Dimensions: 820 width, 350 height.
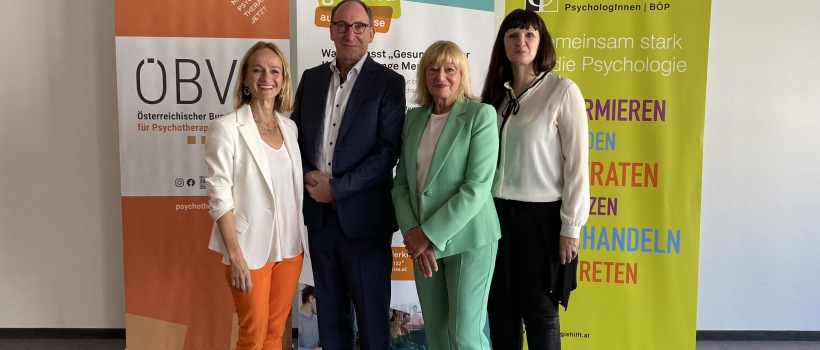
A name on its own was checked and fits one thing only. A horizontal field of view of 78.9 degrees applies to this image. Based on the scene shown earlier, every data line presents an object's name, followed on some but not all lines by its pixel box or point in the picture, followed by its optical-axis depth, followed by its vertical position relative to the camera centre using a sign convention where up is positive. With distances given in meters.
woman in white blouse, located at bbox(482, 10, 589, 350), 1.93 -0.15
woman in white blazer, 1.83 -0.20
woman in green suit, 1.86 -0.21
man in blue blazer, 2.10 -0.13
